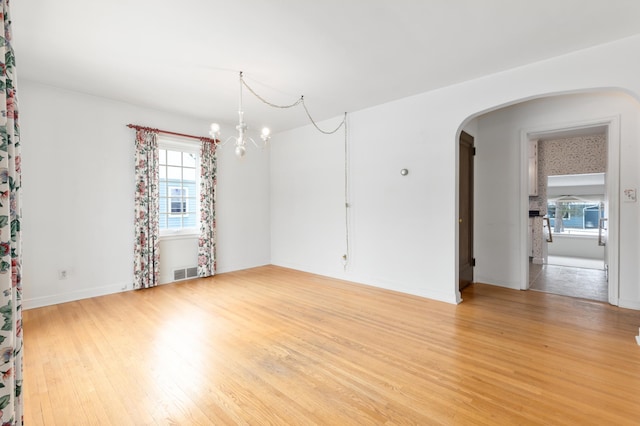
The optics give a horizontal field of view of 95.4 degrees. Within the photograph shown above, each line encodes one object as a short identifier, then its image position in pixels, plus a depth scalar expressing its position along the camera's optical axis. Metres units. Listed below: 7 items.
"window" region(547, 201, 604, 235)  8.24
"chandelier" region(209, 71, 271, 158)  3.22
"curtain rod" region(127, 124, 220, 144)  4.44
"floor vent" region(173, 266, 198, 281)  5.03
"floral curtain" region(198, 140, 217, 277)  5.21
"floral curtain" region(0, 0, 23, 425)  0.92
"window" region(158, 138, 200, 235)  5.03
